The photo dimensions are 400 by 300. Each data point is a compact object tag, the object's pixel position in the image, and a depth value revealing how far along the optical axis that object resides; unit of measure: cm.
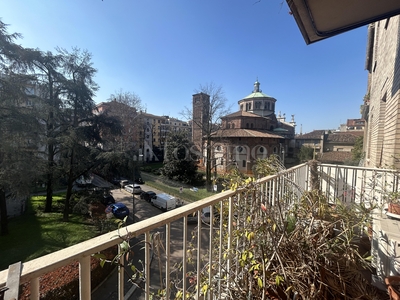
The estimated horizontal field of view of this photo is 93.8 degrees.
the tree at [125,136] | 1068
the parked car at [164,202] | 1266
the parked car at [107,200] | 1131
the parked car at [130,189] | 1589
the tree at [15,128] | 711
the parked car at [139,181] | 1870
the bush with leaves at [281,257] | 131
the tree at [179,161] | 1856
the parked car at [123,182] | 1843
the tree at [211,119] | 1778
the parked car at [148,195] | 1476
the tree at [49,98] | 959
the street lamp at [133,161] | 1124
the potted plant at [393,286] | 143
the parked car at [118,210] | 1129
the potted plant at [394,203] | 235
